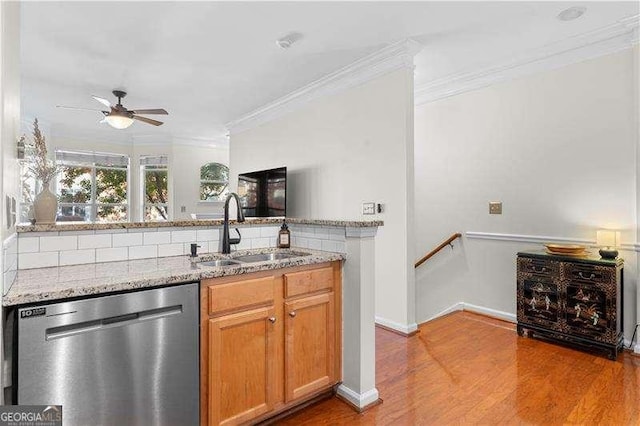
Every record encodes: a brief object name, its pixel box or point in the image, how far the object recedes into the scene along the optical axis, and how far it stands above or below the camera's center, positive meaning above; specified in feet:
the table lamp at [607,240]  9.29 -0.75
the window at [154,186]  25.88 +2.18
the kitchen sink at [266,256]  7.55 -0.95
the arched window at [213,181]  27.14 +2.69
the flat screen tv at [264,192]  16.06 +1.11
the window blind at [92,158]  23.26 +4.03
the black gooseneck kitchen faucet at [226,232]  7.19 -0.37
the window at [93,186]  23.50 +2.07
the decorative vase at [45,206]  5.72 +0.15
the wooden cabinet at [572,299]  8.95 -2.42
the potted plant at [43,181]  5.53 +0.57
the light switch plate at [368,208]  11.98 +0.22
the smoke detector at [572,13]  8.87 +5.34
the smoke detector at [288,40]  10.44 +5.49
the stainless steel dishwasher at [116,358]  4.21 -1.95
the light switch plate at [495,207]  12.23 +0.24
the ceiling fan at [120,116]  14.17 +4.18
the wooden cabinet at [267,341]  5.52 -2.29
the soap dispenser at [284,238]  8.11 -0.57
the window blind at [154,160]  25.75 +4.15
